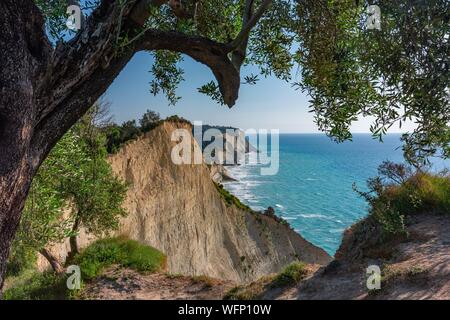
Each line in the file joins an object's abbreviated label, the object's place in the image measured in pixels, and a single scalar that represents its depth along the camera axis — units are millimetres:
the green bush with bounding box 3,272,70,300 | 10711
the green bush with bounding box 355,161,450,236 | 9656
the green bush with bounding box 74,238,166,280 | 11930
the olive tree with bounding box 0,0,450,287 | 3771
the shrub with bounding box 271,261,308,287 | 8617
